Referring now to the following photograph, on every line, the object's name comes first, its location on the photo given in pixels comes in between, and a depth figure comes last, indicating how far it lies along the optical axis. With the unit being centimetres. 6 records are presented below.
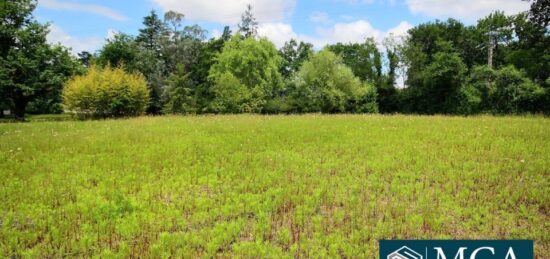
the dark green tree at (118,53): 5466
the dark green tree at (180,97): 4791
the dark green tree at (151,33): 6550
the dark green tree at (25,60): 3559
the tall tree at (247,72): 4809
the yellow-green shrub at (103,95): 3281
